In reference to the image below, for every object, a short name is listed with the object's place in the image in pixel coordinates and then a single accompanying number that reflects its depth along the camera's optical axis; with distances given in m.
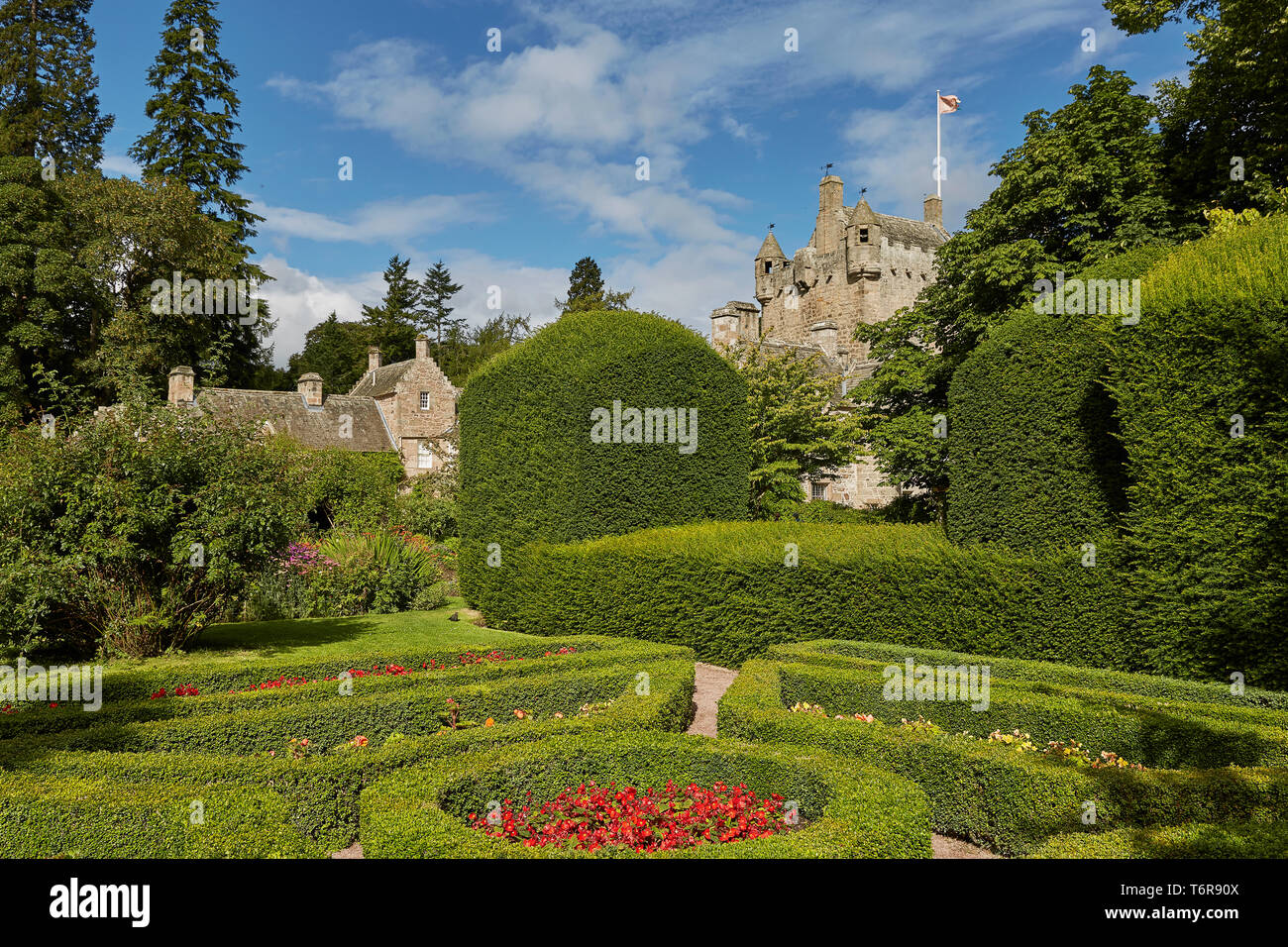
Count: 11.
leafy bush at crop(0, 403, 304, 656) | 10.01
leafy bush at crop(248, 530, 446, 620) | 16.52
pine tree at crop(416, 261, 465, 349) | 67.69
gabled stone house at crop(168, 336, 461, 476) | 37.91
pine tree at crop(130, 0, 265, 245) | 36.59
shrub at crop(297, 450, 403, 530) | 24.62
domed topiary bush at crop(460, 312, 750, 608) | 14.45
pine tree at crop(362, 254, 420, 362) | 61.91
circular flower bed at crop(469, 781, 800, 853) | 5.55
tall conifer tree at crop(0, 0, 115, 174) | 32.41
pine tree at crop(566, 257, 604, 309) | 61.59
